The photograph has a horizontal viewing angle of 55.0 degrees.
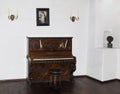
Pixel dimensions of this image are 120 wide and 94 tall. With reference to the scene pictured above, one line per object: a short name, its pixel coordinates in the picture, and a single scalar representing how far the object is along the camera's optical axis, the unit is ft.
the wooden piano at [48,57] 9.74
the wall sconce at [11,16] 10.04
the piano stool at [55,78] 9.10
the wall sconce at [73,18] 10.89
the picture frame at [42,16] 10.39
